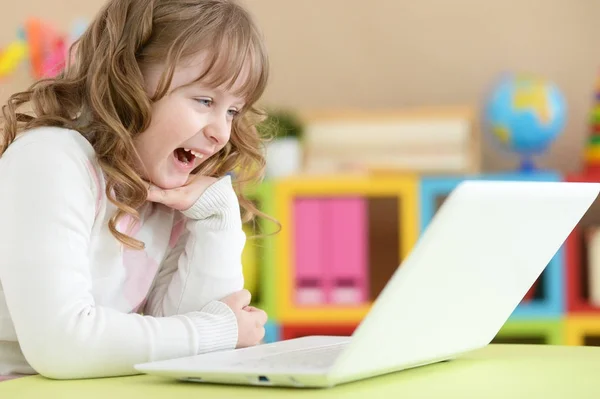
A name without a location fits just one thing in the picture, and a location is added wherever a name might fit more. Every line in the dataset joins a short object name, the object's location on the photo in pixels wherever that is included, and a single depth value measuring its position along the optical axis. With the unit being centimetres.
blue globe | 271
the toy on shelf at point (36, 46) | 292
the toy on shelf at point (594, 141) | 268
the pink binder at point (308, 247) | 271
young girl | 95
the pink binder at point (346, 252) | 269
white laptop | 73
